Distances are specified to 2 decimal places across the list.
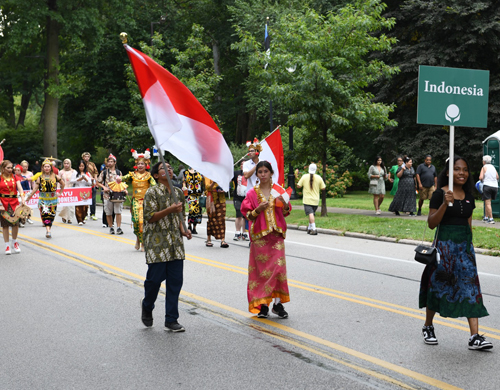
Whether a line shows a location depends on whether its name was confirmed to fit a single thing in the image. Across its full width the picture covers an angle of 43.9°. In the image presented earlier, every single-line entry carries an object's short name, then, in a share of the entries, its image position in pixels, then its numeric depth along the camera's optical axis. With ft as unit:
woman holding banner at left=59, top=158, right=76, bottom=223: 64.23
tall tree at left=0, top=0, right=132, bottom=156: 110.83
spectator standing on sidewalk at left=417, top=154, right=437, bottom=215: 66.33
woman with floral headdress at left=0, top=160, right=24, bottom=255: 41.11
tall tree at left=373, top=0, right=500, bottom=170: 94.79
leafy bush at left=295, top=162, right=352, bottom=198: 99.55
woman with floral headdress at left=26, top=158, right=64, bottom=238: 51.57
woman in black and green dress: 18.29
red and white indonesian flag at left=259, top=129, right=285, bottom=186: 29.43
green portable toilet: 63.72
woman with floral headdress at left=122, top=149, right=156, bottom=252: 40.81
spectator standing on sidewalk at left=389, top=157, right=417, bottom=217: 65.26
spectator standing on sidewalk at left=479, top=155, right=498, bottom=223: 56.65
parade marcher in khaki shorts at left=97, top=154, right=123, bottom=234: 52.47
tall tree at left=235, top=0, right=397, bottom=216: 61.05
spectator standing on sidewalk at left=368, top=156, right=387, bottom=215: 67.10
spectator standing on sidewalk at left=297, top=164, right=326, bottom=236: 51.94
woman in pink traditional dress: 21.99
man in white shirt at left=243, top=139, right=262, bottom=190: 29.10
